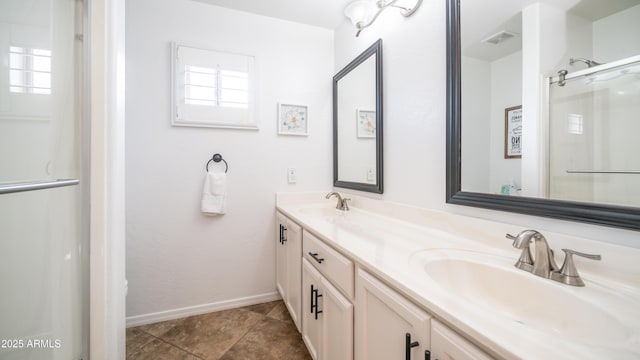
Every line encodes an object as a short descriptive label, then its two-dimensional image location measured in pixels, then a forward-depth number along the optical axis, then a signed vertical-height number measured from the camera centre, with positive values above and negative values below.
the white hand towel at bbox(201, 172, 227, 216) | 1.84 -0.10
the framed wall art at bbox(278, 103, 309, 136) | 2.06 +0.51
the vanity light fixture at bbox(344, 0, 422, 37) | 1.56 +1.07
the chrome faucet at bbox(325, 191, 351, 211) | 1.86 -0.17
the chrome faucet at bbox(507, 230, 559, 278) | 0.70 -0.21
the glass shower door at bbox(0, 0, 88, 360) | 0.62 -0.01
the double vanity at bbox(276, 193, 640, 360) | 0.47 -0.28
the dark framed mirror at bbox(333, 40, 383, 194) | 1.61 +0.42
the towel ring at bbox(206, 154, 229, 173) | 1.89 +0.17
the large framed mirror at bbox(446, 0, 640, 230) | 0.65 +0.23
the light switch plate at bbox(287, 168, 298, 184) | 2.09 +0.04
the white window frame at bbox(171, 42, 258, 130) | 1.79 +0.65
